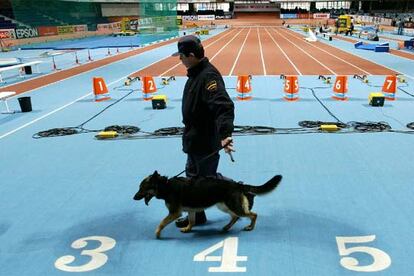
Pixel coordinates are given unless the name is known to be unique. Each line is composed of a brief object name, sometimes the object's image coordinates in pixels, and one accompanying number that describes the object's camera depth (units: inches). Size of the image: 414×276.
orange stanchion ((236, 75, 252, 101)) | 421.7
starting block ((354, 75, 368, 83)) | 499.5
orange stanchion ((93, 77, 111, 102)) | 440.4
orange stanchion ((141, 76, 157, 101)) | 439.5
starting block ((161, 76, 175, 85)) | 523.0
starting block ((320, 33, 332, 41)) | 1213.7
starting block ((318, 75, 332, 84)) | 495.4
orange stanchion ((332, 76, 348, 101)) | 404.8
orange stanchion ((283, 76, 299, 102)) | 412.5
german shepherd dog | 147.9
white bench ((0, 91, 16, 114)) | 384.5
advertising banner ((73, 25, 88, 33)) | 1589.0
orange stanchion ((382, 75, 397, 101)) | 401.1
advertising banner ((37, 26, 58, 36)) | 1421.0
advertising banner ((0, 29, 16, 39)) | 1250.9
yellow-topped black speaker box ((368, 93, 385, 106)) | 370.0
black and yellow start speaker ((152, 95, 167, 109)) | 389.4
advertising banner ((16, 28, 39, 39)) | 1323.8
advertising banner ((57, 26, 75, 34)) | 1497.2
